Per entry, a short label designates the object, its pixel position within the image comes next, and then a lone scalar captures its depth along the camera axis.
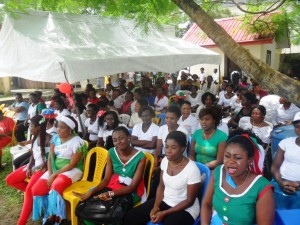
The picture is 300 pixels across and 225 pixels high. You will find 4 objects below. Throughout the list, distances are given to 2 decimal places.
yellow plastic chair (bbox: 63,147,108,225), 3.57
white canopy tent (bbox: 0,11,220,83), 4.77
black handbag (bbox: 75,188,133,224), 2.97
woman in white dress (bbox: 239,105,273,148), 4.43
